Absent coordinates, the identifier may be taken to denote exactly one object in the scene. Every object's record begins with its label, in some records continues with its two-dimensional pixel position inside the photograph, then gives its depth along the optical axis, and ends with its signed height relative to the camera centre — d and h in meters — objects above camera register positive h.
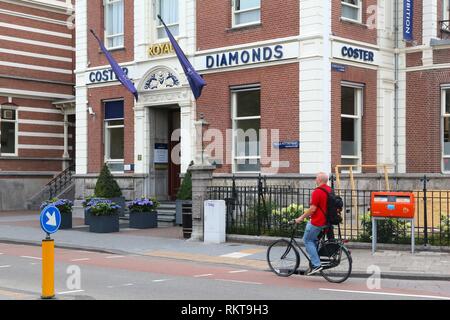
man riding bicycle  12.25 -1.00
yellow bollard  9.33 -1.36
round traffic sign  9.50 -0.71
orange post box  14.98 -0.79
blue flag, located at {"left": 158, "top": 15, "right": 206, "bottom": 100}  21.66 +3.21
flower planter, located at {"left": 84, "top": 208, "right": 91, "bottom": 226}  21.52 -1.55
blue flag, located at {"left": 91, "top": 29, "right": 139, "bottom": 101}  24.23 +3.48
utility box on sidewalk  17.98 -1.39
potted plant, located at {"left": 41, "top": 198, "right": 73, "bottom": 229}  22.11 -1.37
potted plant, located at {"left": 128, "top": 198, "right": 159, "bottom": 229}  22.20 -1.46
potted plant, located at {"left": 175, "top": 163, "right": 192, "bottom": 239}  22.06 -0.81
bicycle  12.20 -1.66
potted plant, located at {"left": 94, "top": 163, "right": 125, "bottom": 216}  24.45 -0.65
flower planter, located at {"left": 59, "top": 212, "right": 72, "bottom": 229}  22.20 -1.68
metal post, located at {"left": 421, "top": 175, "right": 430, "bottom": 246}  15.59 -1.29
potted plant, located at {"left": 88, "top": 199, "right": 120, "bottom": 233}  21.02 -1.49
